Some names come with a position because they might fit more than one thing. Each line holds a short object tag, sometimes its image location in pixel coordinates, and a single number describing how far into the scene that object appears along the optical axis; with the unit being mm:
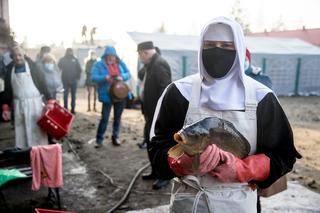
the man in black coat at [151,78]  5020
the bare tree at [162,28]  48544
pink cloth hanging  3641
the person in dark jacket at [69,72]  10094
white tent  15633
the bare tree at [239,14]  42312
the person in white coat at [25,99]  4406
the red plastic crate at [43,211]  2923
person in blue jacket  6445
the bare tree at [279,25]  56691
